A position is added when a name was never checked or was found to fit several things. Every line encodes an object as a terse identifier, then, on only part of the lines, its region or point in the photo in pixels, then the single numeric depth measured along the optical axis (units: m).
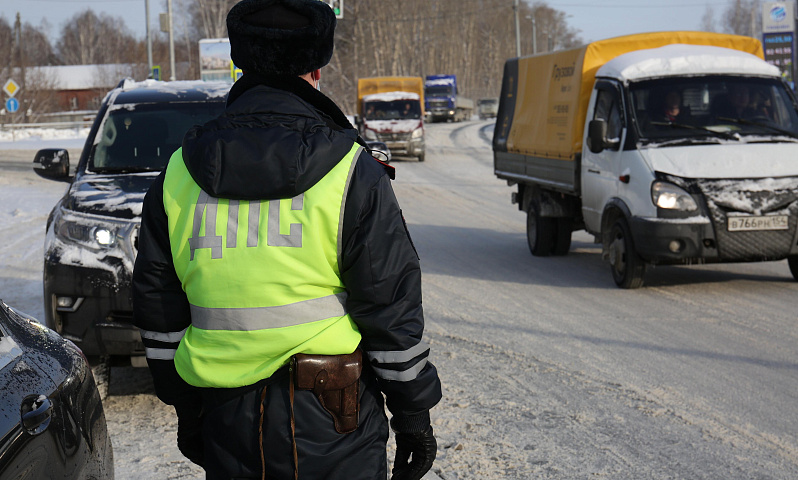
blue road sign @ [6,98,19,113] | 39.16
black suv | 5.24
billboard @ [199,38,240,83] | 29.55
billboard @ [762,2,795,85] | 37.84
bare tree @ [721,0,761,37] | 114.94
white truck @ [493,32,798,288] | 8.28
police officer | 2.17
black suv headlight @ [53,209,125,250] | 5.36
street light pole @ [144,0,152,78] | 39.57
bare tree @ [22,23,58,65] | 109.62
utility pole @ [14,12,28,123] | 52.59
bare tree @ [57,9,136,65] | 109.69
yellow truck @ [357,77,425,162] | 29.59
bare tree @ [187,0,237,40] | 67.56
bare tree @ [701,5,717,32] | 129.00
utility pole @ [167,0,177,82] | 35.53
